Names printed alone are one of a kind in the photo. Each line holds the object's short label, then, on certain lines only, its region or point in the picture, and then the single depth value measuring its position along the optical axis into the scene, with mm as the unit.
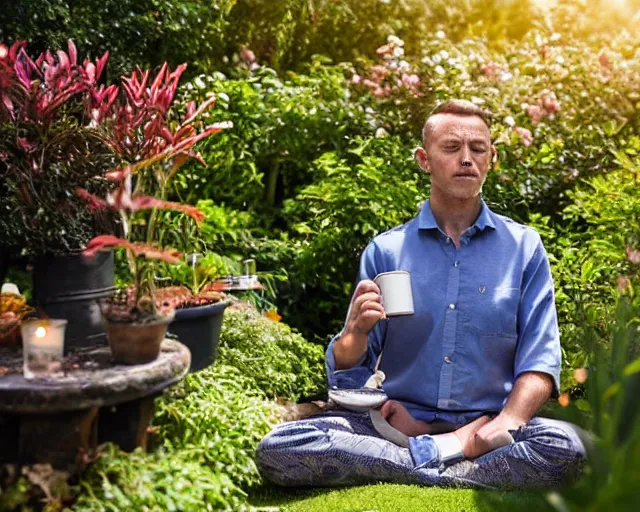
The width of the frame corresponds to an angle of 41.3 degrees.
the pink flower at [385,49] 6954
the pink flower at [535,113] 6493
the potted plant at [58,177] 2779
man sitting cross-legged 3381
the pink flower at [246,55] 7645
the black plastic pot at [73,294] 2861
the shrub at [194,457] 2572
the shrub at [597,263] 4547
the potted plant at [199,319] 3336
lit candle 2480
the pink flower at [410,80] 6566
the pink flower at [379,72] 6855
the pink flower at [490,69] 7016
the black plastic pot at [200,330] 3334
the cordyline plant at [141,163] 2504
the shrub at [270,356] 4352
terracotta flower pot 2510
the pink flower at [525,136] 6102
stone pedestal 2381
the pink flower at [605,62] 6855
